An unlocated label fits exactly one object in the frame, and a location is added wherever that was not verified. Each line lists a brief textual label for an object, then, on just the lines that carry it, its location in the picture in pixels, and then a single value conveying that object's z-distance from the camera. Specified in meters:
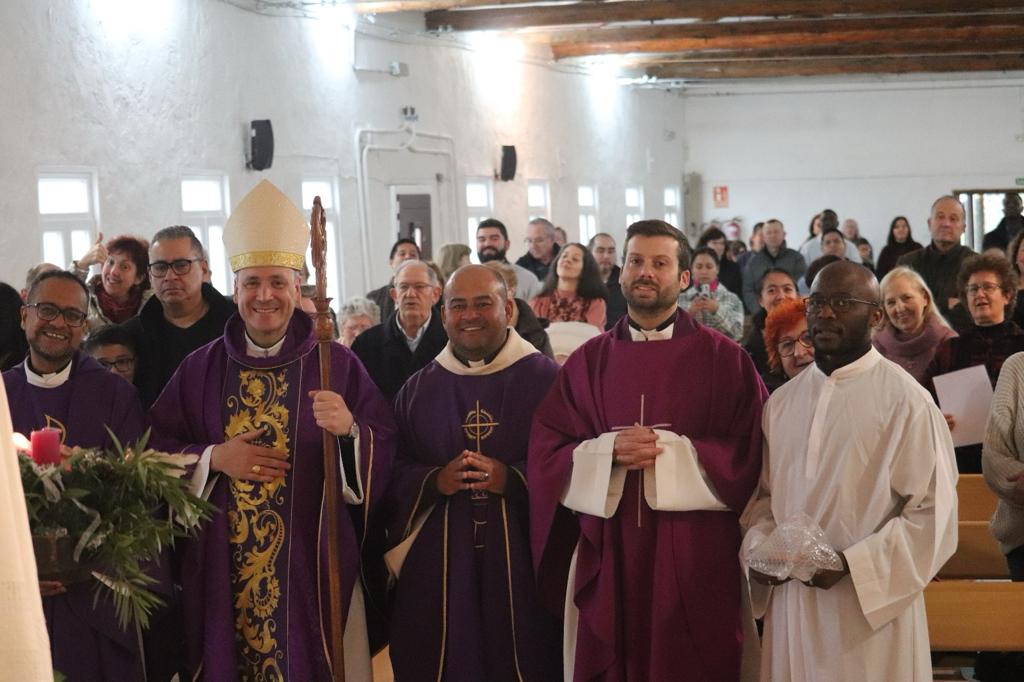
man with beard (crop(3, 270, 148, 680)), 4.15
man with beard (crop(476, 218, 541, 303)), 9.29
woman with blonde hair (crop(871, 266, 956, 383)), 6.03
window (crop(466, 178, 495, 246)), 14.95
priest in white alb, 3.75
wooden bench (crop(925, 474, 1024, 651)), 4.46
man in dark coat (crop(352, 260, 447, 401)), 5.91
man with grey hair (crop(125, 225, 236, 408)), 5.16
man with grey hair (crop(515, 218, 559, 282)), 10.75
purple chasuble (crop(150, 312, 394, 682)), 4.38
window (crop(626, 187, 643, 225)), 20.39
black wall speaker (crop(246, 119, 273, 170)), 10.25
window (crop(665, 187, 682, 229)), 22.45
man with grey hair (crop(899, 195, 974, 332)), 8.41
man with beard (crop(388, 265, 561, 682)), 4.48
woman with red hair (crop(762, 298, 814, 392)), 5.11
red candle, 3.08
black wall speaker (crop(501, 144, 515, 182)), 15.16
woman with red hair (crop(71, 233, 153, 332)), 5.99
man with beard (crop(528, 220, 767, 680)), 4.17
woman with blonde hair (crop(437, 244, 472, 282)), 8.52
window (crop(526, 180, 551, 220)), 16.62
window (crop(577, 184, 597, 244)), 18.41
